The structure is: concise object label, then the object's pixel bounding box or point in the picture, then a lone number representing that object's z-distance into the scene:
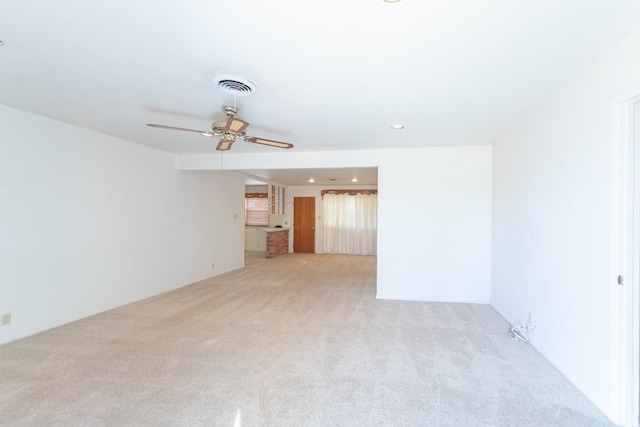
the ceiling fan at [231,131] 2.62
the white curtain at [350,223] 10.00
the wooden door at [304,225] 10.47
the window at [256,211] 10.50
